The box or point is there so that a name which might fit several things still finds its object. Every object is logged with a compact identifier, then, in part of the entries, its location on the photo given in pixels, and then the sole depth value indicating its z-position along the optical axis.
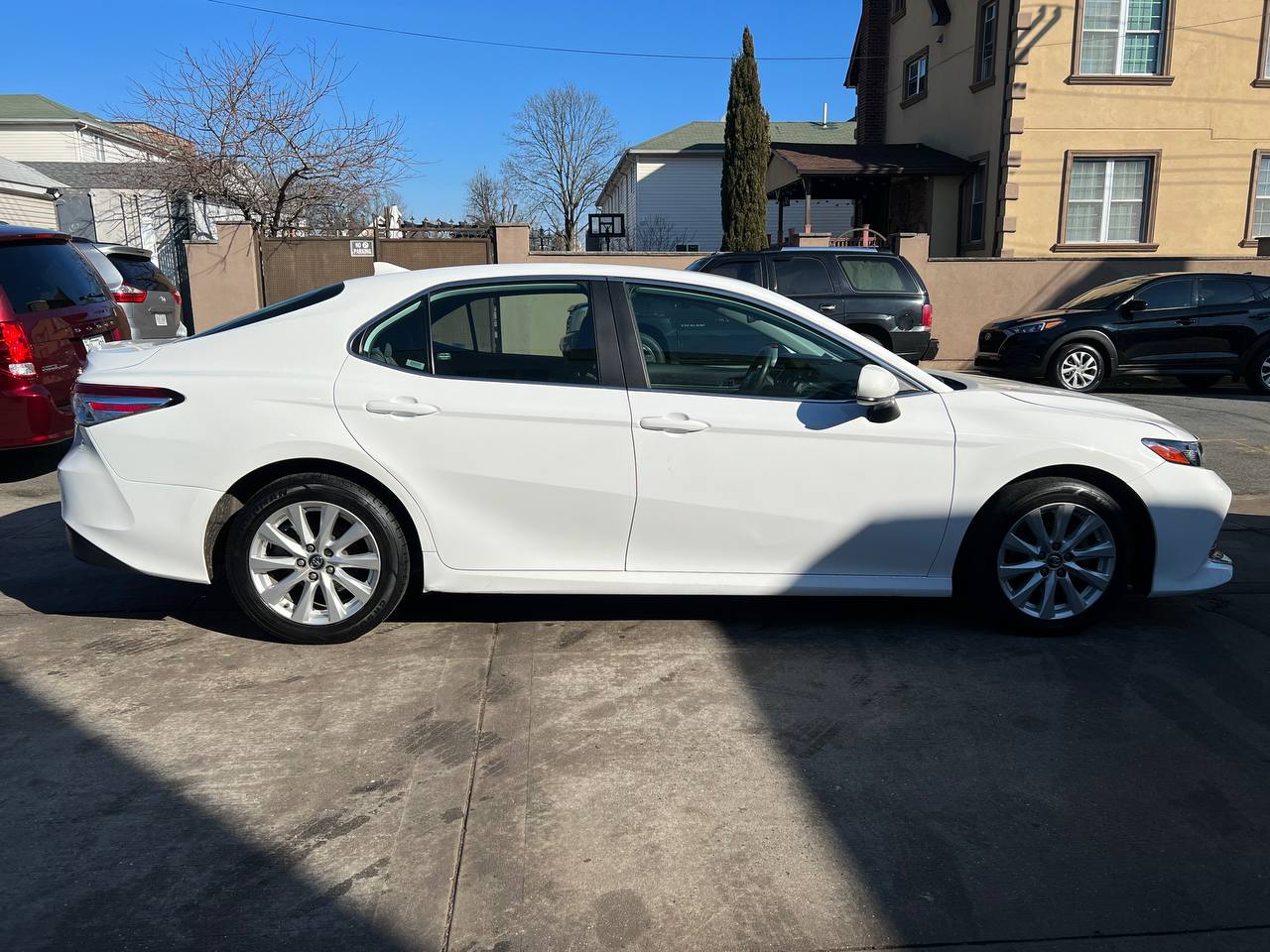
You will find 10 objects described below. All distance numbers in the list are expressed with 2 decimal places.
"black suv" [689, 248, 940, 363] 11.92
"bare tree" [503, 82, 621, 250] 49.25
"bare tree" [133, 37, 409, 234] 18.36
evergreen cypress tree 25.58
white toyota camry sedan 4.04
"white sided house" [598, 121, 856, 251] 38.31
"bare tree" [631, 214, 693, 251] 37.88
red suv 6.61
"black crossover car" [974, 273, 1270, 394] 12.50
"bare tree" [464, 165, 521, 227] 52.75
